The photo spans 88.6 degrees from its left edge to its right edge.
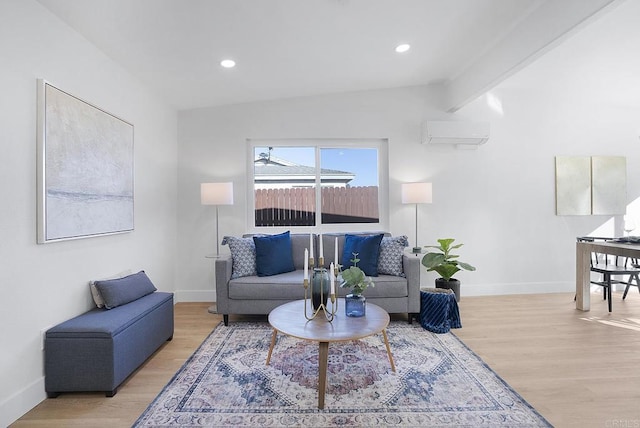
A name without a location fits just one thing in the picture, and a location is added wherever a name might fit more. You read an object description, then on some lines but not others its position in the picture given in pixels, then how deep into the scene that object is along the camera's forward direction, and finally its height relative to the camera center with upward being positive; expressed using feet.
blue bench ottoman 6.78 -2.94
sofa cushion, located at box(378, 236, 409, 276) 11.47 -1.48
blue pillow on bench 8.12 -1.95
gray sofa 10.83 -2.56
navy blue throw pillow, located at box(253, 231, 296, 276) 11.51 -1.46
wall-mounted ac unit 13.88 +3.49
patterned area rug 6.10 -3.77
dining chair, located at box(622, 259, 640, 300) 12.84 -2.75
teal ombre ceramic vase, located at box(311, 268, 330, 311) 7.94 -1.79
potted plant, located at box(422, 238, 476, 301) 11.98 -1.94
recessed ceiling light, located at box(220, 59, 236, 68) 10.05 +4.73
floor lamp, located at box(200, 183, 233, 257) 12.45 +0.83
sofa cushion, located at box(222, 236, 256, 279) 11.37 -1.48
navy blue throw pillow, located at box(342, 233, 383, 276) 11.47 -1.34
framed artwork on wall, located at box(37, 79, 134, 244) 6.87 +1.15
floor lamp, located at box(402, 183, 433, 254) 13.16 +0.83
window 14.53 +1.44
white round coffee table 6.50 -2.45
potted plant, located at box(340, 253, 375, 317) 7.70 -1.92
